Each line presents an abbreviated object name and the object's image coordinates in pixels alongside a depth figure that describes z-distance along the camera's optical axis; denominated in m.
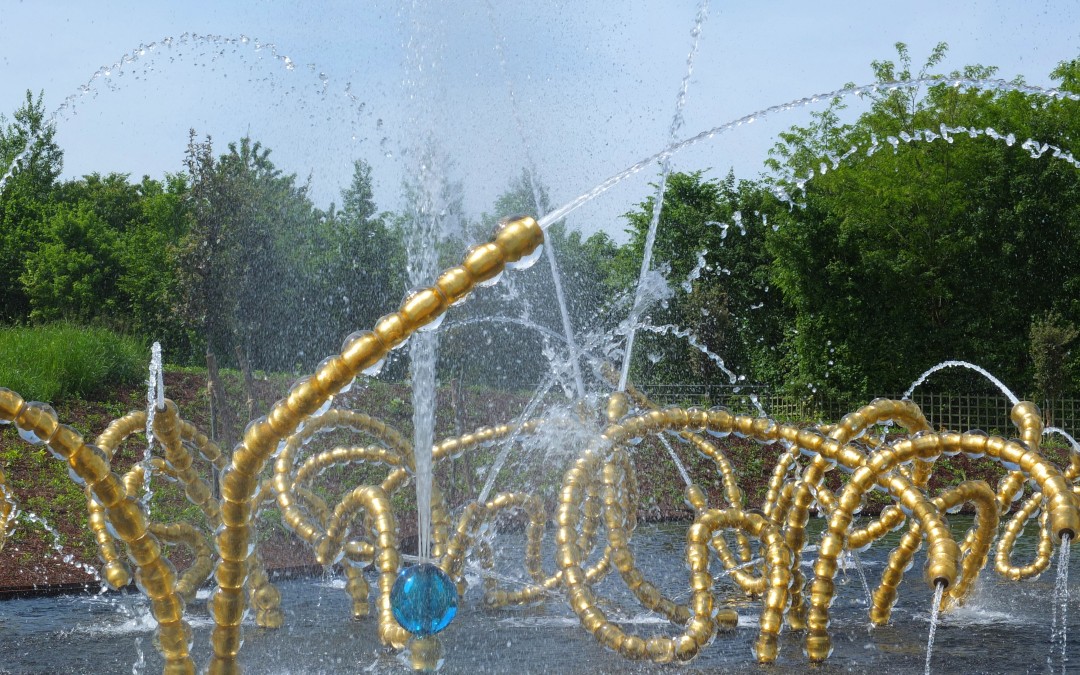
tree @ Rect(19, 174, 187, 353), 33.91
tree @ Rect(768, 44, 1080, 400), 27.75
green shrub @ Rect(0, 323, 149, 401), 17.66
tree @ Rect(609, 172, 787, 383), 30.59
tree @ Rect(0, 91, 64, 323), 36.00
